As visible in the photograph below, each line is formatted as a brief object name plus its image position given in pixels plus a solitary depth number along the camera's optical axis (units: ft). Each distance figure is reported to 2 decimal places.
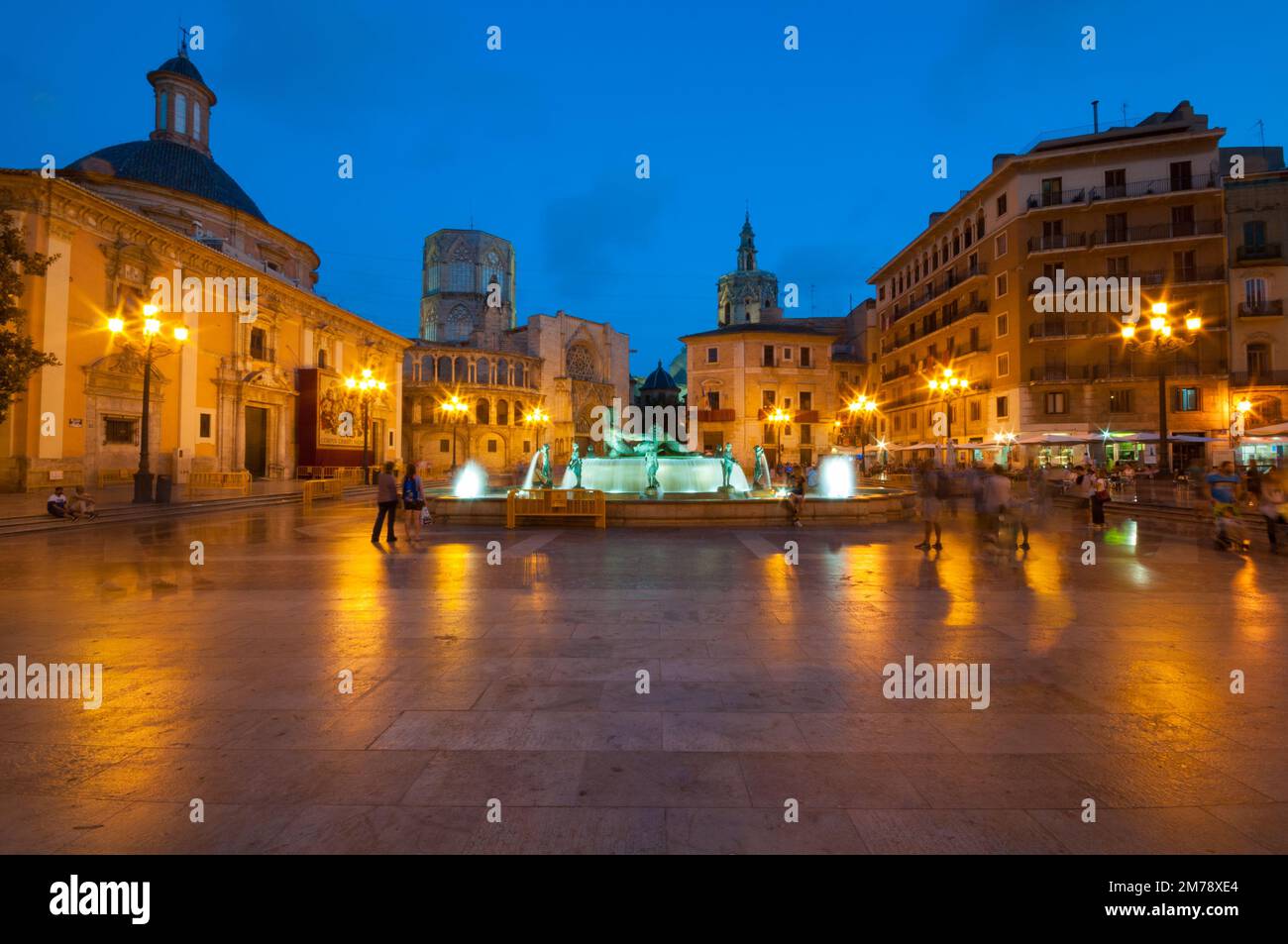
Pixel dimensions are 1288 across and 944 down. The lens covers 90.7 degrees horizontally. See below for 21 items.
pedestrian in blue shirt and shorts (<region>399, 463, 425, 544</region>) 40.50
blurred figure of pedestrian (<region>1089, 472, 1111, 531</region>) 47.60
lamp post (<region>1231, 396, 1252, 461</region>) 95.23
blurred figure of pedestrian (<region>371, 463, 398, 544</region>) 39.50
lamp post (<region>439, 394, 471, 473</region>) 157.42
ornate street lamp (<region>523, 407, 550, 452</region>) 178.09
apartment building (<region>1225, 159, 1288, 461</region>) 104.78
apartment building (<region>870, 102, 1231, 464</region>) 107.55
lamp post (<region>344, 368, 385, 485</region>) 106.76
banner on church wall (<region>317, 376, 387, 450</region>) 122.52
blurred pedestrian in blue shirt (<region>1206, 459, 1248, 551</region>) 36.09
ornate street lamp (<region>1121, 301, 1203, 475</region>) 55.72
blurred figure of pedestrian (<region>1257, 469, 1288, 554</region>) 34.81
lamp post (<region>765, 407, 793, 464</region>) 159.74
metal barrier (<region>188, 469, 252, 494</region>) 74.28
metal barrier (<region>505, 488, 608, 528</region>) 46.19
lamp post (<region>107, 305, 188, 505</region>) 60.08
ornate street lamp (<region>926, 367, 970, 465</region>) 121.45
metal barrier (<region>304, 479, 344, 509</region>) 79.61
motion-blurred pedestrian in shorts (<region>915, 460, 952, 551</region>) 35.01
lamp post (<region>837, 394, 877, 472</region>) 163.84
